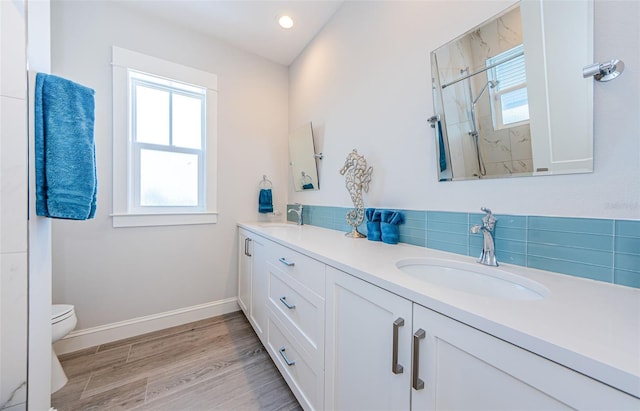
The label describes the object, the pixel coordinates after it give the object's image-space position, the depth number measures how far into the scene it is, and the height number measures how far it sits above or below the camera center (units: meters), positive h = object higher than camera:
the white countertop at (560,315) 0.37 -0.24
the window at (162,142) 1.83 +0.56
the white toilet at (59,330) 1.35 -0.76
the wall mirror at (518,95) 0.76 +0.44
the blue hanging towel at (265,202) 2.42 +0.03
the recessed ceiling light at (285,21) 1.95 +1.58
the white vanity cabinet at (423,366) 0.41 -0.39
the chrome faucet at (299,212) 2.31 -0.07
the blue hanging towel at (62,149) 0.94 +0.24
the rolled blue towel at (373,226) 1.42 -0.13
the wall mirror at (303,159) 2.18 +0.46
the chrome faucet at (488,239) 0.91 -0.14
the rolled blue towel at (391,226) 1.32 -0.13
